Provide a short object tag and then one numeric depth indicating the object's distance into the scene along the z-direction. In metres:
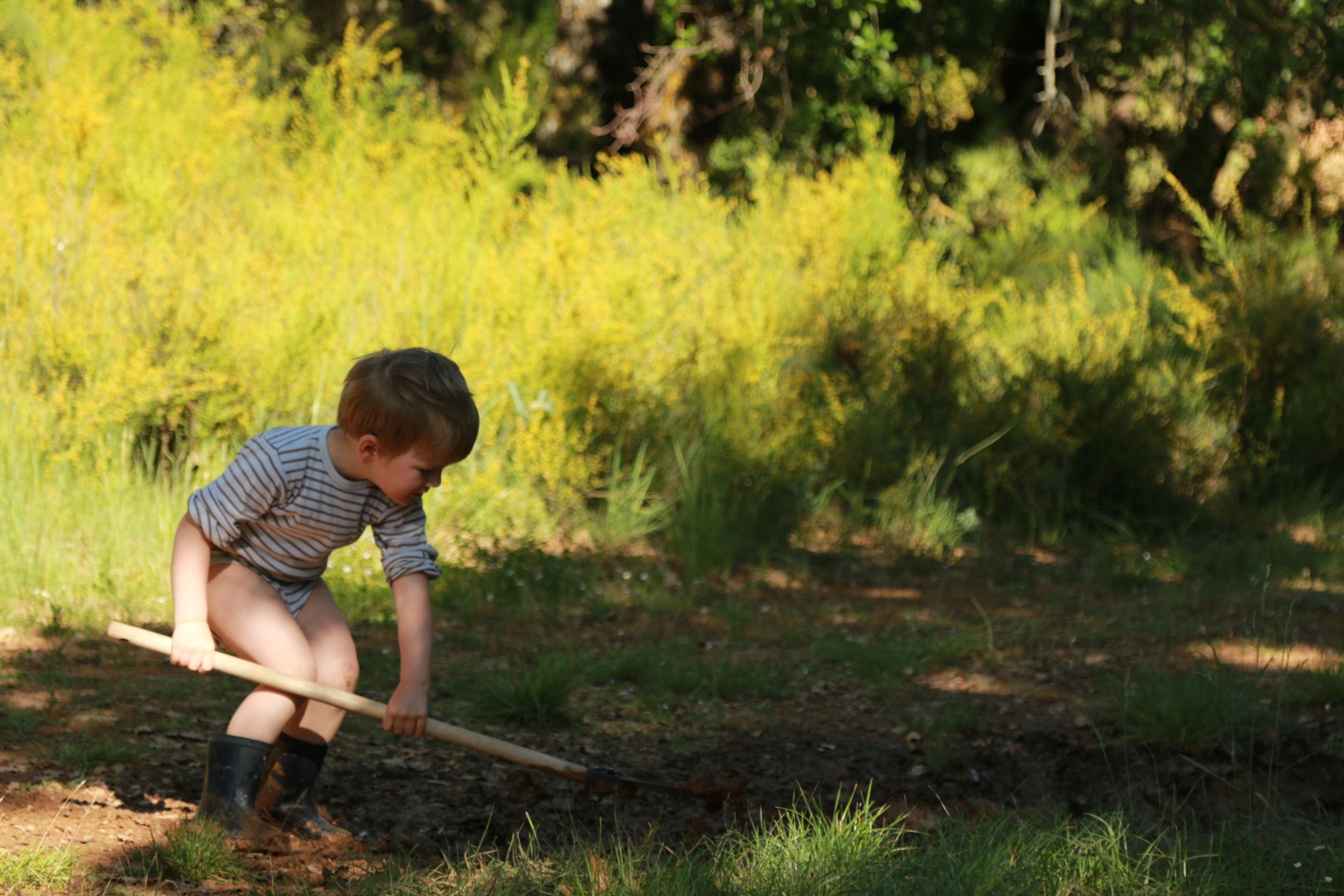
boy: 5.27
